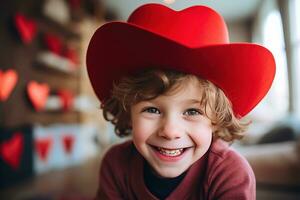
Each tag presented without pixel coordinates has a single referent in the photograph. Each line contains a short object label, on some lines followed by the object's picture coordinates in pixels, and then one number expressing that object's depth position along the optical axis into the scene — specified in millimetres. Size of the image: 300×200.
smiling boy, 338
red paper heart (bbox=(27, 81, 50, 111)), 1413
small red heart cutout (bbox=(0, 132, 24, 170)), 1344
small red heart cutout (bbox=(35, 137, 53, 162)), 1394
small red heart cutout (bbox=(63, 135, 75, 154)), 1222
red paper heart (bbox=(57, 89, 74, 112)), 1250
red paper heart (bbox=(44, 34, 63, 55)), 1297
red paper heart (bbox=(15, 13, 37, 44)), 1382
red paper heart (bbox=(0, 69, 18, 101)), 1324
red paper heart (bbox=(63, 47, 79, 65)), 858
